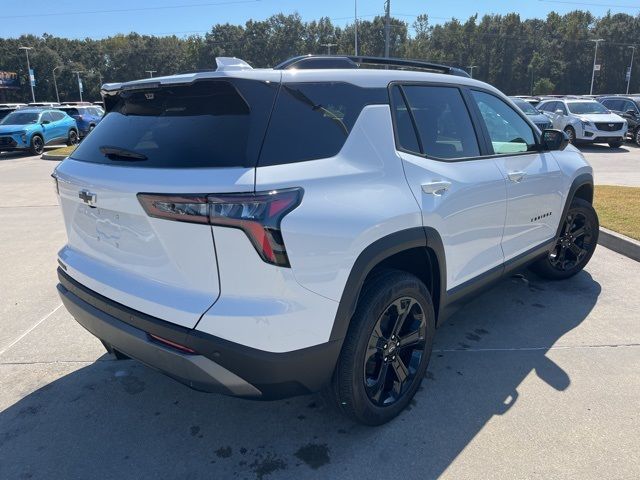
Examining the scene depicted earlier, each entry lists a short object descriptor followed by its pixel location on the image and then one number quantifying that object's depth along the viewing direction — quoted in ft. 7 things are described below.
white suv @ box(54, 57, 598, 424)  6.67
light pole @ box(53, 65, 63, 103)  289.53
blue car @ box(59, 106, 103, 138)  75.05
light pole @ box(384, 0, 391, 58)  116.78
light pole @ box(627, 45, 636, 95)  274.11
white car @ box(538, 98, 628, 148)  55.98
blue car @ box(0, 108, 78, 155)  58.29
